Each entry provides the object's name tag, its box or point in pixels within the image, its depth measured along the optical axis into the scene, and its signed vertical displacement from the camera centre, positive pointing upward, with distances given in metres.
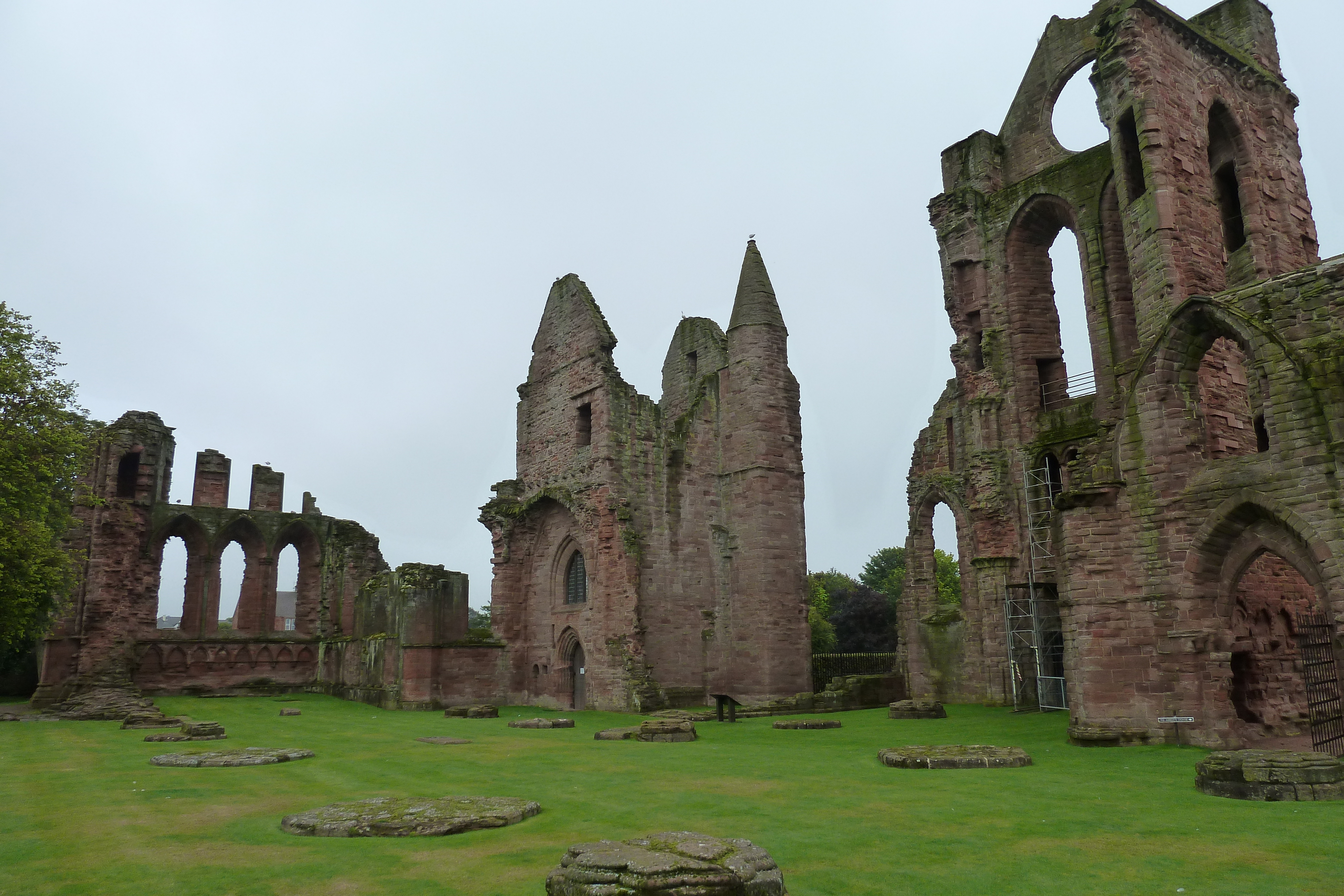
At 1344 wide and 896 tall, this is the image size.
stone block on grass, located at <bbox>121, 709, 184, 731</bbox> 15.62 -1.18
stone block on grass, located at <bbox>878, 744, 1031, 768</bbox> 9.05 -1.17
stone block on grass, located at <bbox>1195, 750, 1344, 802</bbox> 6.78 -1.06
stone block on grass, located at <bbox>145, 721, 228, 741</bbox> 13.20 -1.15
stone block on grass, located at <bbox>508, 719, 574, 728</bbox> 15.85 -1.32
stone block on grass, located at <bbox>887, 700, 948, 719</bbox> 16.16 -1.21
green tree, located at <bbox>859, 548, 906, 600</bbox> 59.44 +5.01
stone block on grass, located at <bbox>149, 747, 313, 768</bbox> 9.83 -1.18
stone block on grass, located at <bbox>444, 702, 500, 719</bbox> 18.77 -1.31
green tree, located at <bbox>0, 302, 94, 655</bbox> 18.09 +3.92
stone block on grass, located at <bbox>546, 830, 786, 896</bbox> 3.97 -1.00
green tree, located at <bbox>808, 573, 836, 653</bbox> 43.81 +1.00
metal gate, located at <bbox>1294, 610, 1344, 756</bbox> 10.27 -0.57
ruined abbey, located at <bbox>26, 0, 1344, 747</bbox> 11.19 +2.99
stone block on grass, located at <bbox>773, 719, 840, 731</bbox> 14.73 -1.31
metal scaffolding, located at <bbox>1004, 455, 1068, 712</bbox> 19.28 +0.68
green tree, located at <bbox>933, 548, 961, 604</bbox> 53.16 +3.85
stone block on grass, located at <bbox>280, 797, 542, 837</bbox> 5.87 -1.13
